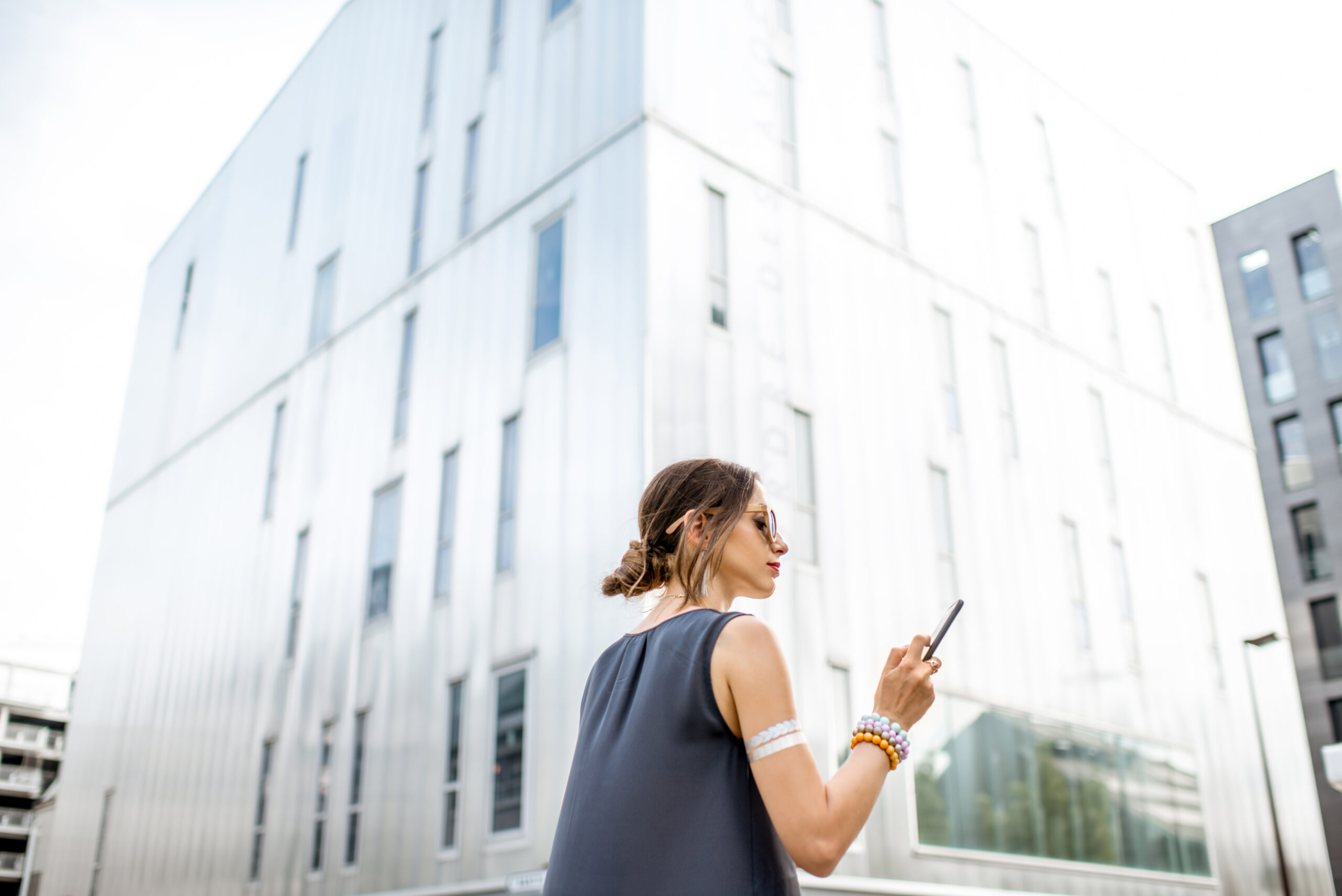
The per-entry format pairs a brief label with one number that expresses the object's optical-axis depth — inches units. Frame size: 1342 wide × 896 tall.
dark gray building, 1315.2
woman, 67.7
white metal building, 515.5
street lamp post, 741.3
